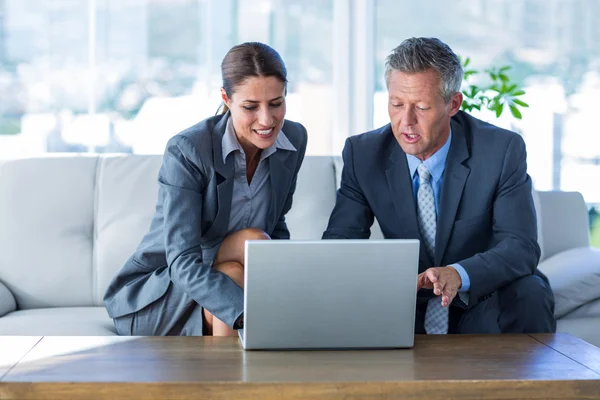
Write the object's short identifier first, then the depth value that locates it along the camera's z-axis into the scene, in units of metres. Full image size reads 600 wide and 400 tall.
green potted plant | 3.55
